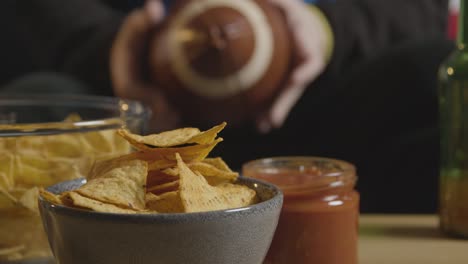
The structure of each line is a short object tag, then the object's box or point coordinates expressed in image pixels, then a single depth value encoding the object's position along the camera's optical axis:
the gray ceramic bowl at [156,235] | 0.51
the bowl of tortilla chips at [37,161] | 0.60
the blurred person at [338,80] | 1.03
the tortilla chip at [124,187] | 0.53
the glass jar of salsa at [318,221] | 0.60
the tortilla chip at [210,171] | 0.57
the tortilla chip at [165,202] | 0.53
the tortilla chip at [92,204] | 0.51
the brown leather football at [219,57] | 0.98
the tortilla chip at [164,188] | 0.55
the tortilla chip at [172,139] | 0.55
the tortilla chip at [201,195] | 0.52
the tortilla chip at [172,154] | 0.56
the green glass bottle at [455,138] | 0.71
